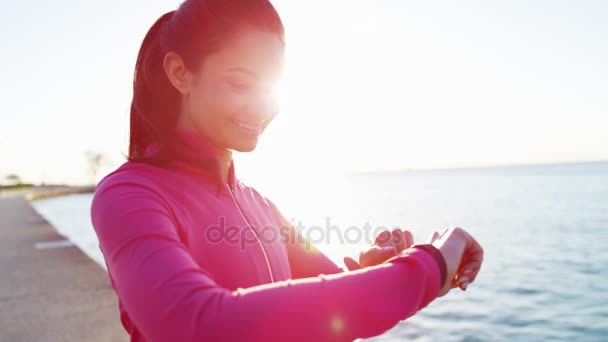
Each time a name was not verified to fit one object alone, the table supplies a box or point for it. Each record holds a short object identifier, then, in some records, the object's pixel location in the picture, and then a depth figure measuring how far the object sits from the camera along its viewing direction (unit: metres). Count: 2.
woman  0.96
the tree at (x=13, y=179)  95.49
